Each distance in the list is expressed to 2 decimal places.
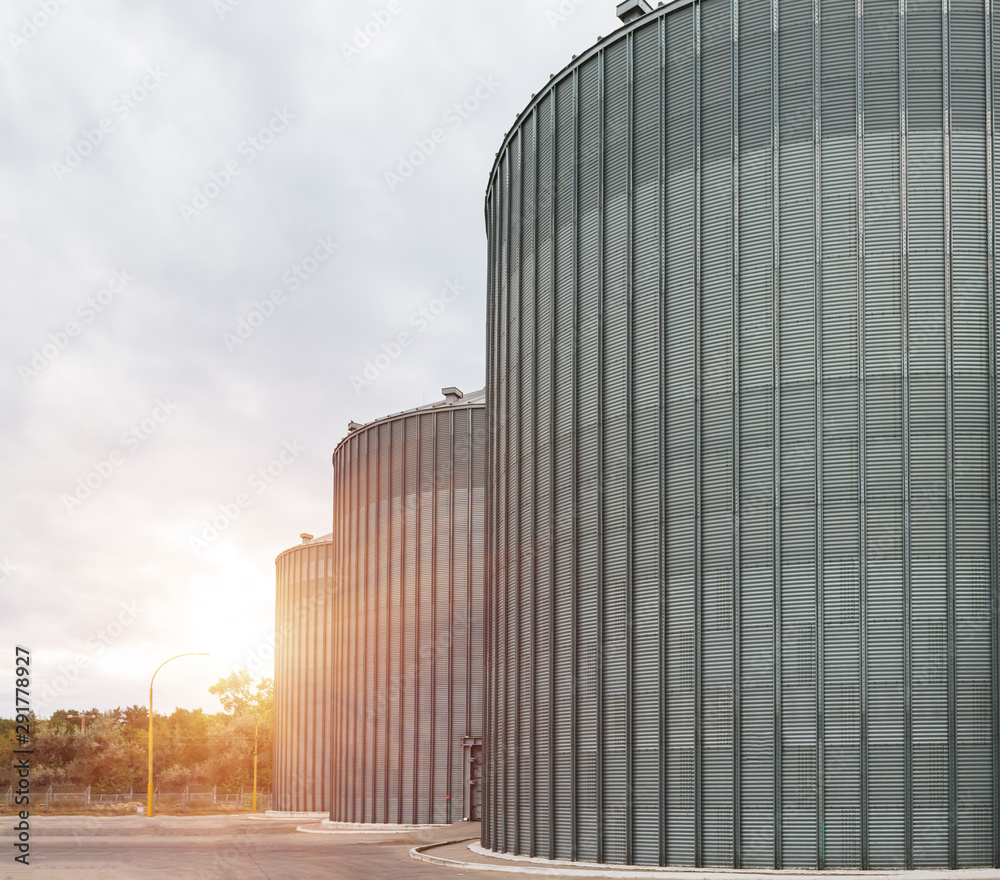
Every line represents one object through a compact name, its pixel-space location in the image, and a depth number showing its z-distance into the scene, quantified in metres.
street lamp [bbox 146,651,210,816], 57.31
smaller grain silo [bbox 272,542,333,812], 66.88
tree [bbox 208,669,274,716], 133.75
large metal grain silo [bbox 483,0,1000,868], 22.53
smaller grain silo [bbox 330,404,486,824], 48.44
